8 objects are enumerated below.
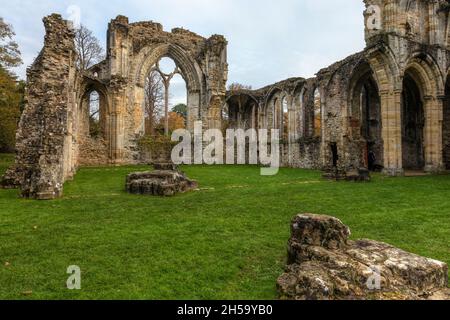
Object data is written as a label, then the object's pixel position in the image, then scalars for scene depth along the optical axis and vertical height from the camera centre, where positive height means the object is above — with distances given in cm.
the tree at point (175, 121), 3852 +475
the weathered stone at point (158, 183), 968 -63
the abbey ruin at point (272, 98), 1083 +362
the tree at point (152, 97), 2992 +582
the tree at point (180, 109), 4756 +746
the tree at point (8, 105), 2006 +359
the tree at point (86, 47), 2759 +949
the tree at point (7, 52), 2072 +714
